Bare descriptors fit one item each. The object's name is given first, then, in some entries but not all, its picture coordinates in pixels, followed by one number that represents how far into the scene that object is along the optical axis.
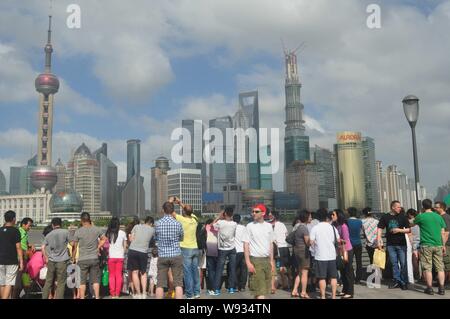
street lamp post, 11.70
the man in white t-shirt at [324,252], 8.16
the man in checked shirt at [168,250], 7.86
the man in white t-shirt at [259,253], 7.13
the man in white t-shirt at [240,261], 9.55
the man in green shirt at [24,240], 8.61
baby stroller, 8.96
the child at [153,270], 9.36
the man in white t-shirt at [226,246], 9.16
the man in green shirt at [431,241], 8.83
